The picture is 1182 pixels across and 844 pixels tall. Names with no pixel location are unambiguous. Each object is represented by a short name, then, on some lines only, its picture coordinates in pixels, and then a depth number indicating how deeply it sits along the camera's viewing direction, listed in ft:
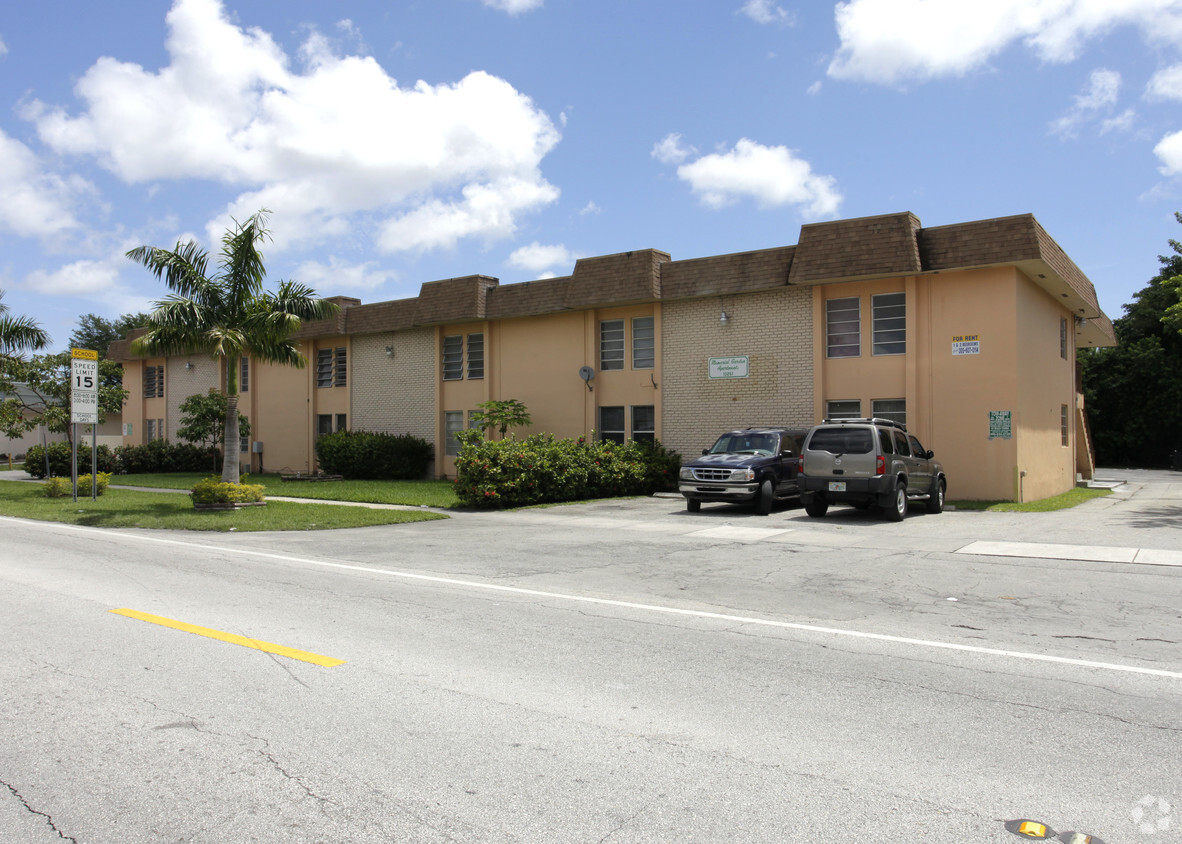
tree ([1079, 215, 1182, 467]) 134.00
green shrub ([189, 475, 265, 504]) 60.64
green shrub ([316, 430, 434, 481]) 96.12
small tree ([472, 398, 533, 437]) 88.43
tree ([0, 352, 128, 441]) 80.38
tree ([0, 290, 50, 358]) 82.12
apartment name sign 76.74
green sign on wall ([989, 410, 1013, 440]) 64.39
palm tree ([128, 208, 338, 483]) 60.13
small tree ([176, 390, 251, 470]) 112.98
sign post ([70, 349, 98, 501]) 65.62
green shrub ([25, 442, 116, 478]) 114.42
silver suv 51.85
